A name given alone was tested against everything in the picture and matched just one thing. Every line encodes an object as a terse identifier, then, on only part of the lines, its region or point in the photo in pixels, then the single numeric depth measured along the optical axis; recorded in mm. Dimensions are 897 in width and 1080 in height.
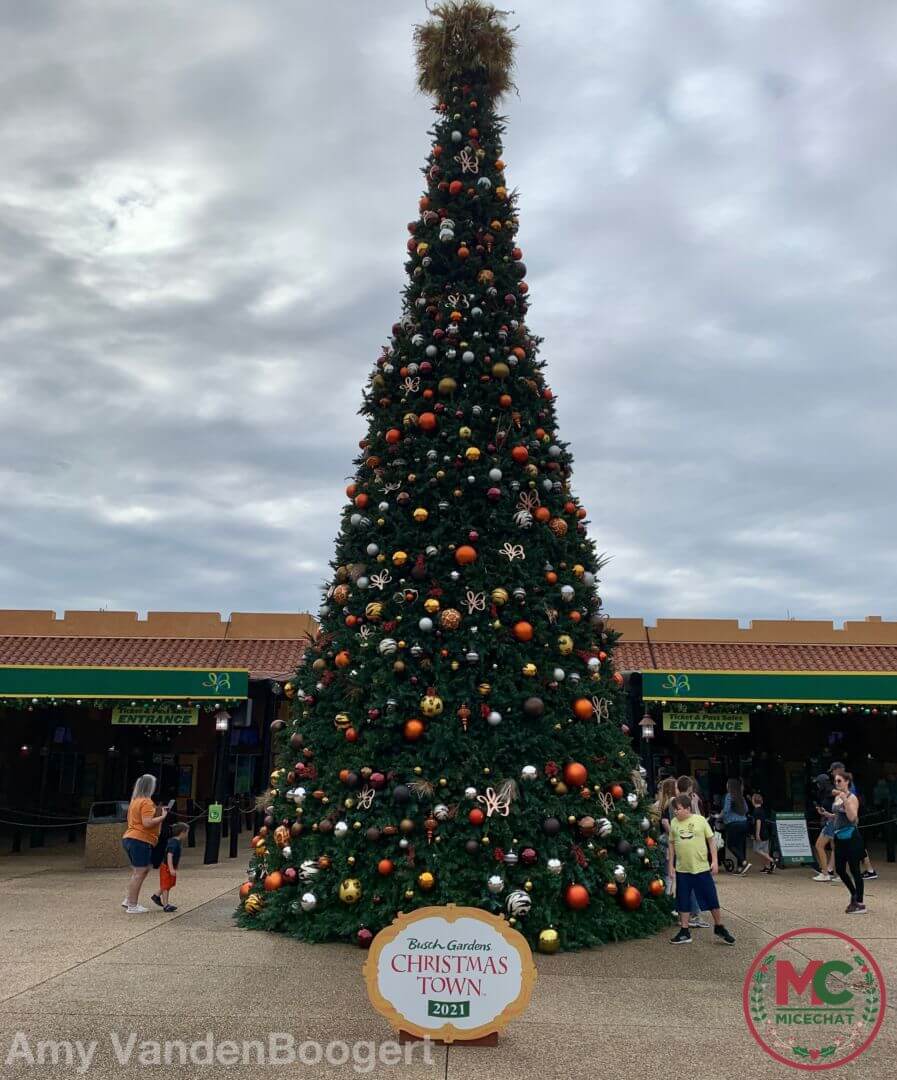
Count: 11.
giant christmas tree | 6500
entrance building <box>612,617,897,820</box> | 18859
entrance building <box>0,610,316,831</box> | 18891
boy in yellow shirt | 6762
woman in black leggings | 8008
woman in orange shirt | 8258
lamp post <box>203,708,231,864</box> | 12906
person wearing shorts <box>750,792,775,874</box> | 12570
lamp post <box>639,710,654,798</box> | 13085
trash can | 12695
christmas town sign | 4148
